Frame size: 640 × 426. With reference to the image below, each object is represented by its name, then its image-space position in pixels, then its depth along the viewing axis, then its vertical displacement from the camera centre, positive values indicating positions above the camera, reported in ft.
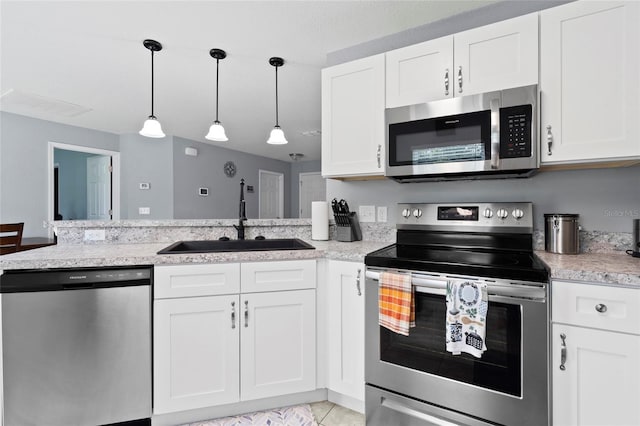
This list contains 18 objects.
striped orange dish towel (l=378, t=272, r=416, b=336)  4.68 -1.43
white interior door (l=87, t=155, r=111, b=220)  16.84 +1.40
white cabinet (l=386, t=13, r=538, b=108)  5.05 +2.72
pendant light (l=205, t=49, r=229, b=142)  7.98 +2.28
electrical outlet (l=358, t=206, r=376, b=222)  7.37 -0.02
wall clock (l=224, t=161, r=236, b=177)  20.49 +2.99
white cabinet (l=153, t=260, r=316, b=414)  5.21 -2.25
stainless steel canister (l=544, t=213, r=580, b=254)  5.16 -0.37
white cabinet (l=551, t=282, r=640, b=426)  3.69 -1.81
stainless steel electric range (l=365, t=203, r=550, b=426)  4.06 -1.87
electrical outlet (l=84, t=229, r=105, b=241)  6.80 -0.52
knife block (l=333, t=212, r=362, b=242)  7.12 -0.35
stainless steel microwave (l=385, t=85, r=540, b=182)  4.98 +1.35
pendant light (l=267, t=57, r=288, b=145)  8.42 +2.26
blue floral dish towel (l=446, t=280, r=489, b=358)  4.19 -1.47
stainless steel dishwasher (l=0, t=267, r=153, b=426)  4.75 -2.17
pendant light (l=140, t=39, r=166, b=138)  7.56 +2.28
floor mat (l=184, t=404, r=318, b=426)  5.49 -3.84
